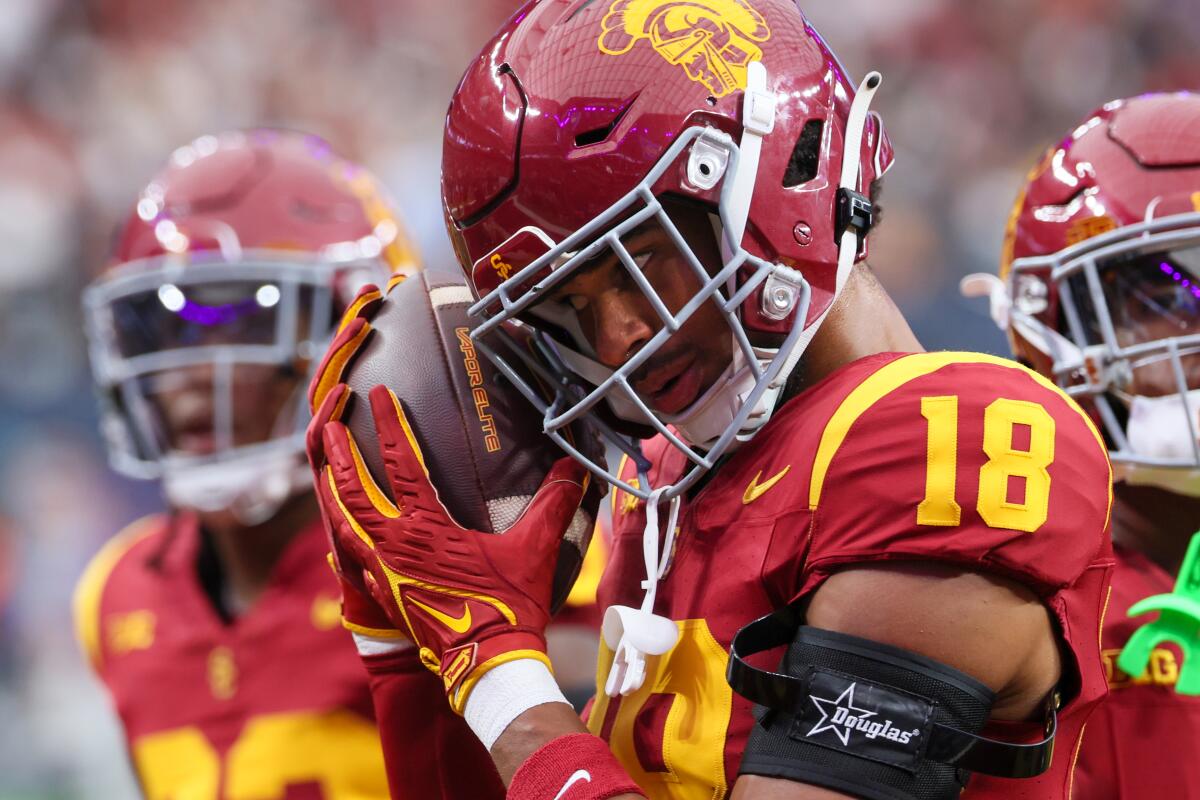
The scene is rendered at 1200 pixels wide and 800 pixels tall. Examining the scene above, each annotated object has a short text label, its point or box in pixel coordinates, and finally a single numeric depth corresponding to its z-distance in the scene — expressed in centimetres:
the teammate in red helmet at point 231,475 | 806
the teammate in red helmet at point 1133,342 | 775
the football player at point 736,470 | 740
